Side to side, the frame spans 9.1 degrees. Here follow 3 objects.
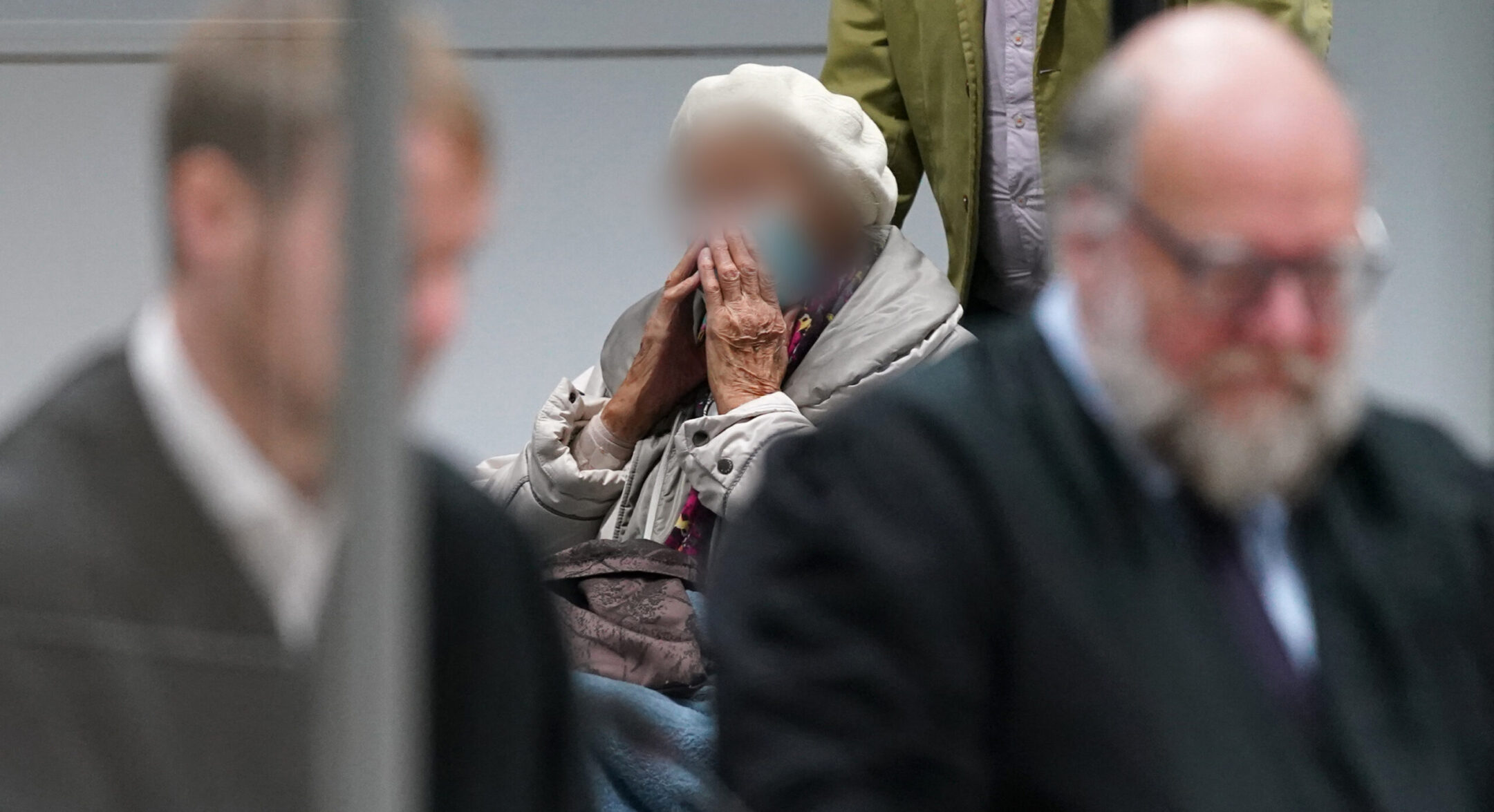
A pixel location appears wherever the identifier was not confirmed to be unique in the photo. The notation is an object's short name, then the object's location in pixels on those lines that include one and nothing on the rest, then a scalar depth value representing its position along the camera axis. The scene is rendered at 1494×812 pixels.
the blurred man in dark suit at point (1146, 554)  4.16
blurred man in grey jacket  3.95
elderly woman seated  5.29
